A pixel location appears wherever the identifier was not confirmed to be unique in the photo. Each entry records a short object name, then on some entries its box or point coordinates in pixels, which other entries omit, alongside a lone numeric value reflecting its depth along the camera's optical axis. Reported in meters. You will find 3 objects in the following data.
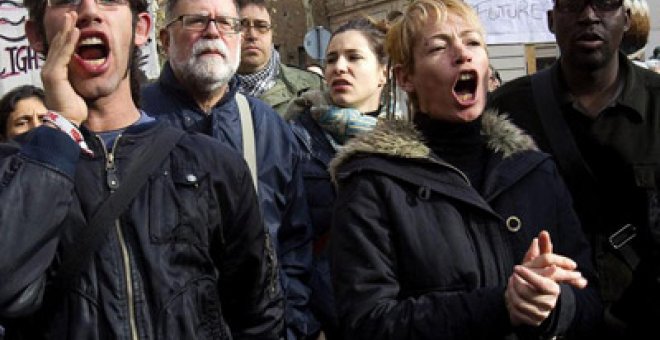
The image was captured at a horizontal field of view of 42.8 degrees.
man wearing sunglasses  2.77
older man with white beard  3.24
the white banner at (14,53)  5.85
